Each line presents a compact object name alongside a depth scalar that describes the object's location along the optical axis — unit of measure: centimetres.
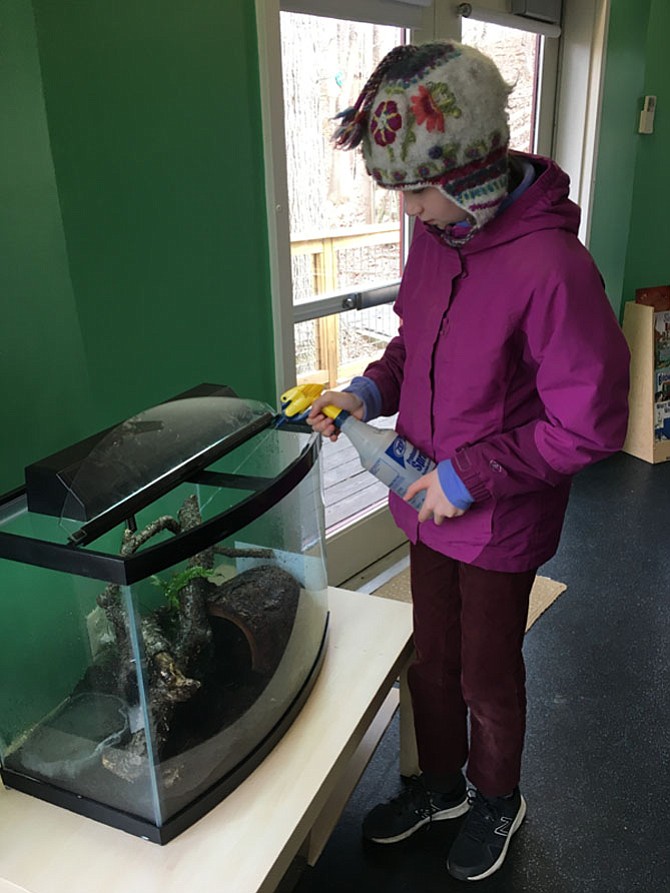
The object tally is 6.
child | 94
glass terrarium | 87
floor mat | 221
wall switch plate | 320
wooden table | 86
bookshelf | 321
